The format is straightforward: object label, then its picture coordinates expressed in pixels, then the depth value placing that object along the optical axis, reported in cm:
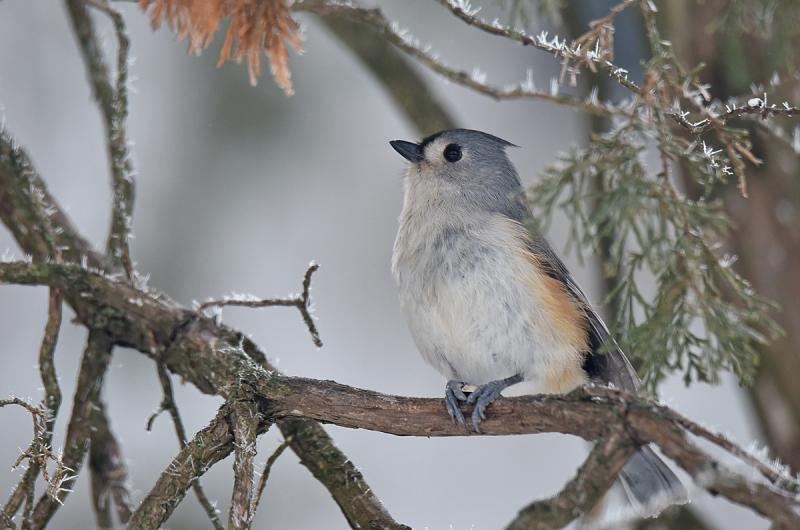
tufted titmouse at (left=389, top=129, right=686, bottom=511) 344
